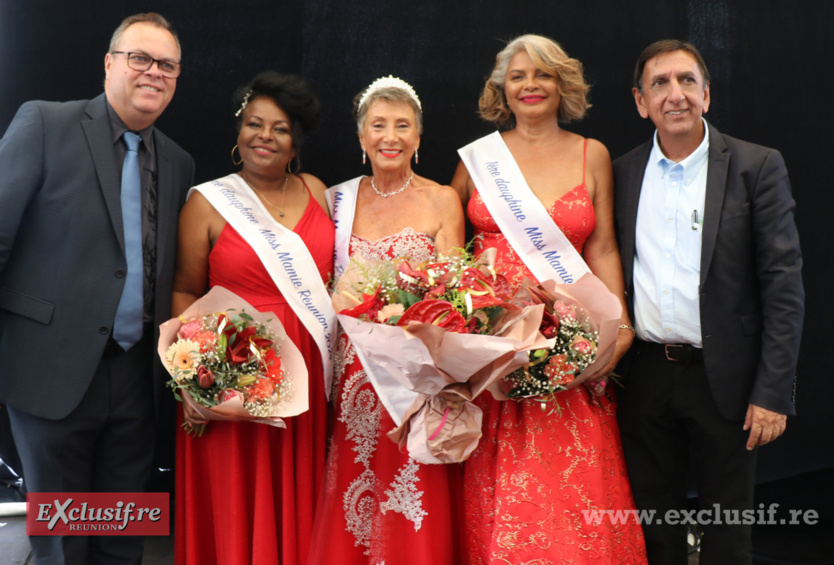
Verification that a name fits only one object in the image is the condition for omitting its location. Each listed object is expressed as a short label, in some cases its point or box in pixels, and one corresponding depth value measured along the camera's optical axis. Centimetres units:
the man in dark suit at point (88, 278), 202
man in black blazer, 204
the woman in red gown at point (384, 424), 208
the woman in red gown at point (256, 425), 216
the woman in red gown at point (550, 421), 196
